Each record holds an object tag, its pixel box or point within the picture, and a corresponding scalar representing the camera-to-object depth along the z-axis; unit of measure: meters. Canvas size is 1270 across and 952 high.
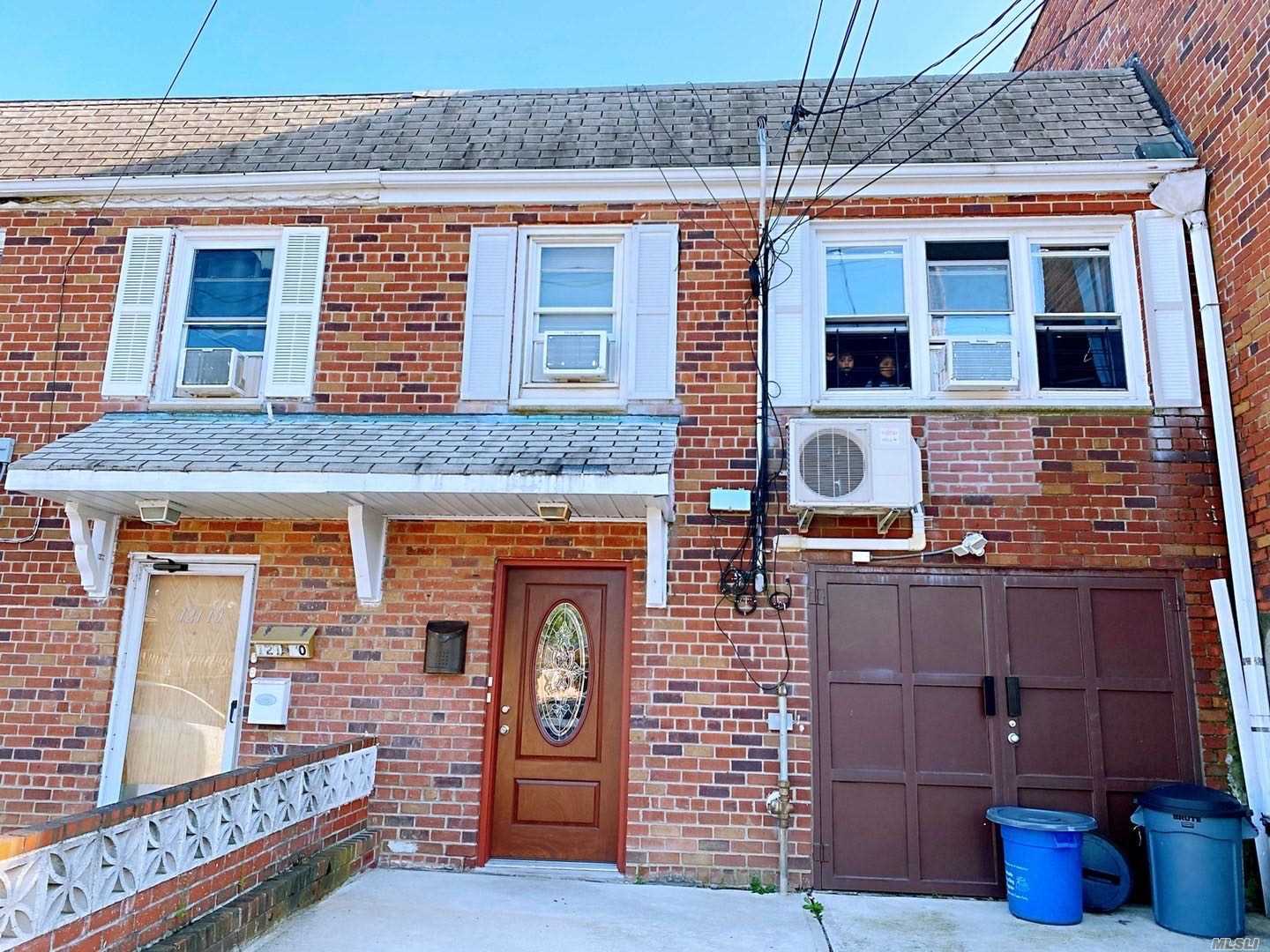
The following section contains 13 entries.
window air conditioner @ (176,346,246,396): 6.81
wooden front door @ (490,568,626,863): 6.27
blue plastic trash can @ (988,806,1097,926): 5.29
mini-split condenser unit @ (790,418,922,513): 5.98
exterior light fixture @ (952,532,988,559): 6.26
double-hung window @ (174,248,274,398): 6.85
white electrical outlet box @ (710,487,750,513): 6.39
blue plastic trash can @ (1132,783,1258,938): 5.11
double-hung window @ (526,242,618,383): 6.75
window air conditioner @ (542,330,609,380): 6.72
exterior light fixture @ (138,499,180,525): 6.14
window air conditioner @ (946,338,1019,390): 6.52
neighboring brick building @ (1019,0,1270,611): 5.96
